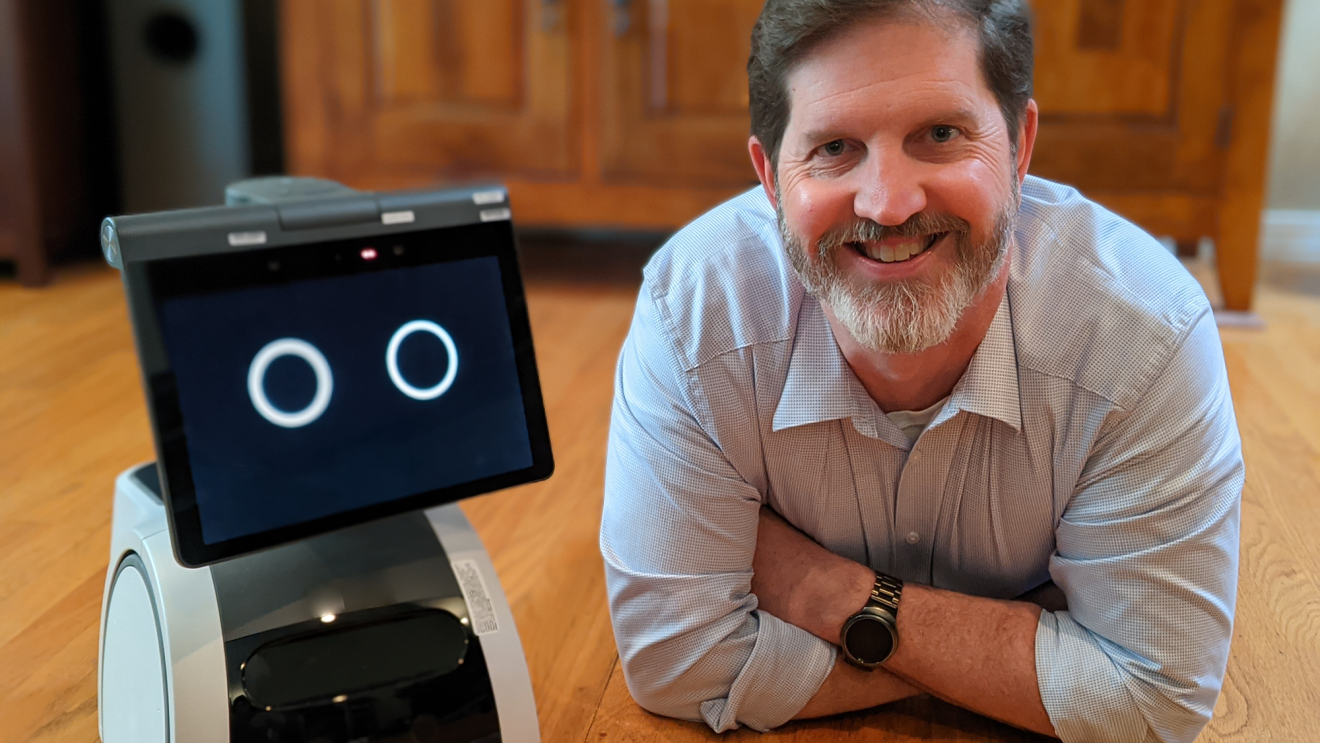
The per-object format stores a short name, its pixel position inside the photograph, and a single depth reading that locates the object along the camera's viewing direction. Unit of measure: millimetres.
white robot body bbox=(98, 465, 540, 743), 822
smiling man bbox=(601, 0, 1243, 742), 938
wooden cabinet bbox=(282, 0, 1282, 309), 2184
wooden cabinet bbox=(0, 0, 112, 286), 2373
